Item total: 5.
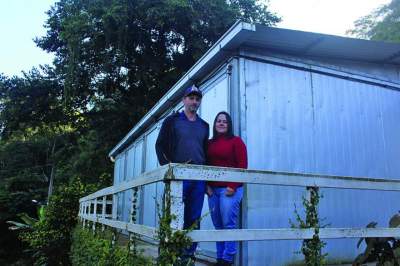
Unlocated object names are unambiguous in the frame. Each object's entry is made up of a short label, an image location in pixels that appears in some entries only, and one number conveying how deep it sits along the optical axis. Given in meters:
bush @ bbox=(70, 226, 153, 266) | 3.48
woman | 4.02
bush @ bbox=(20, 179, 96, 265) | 10.31
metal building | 5.28
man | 3.75
